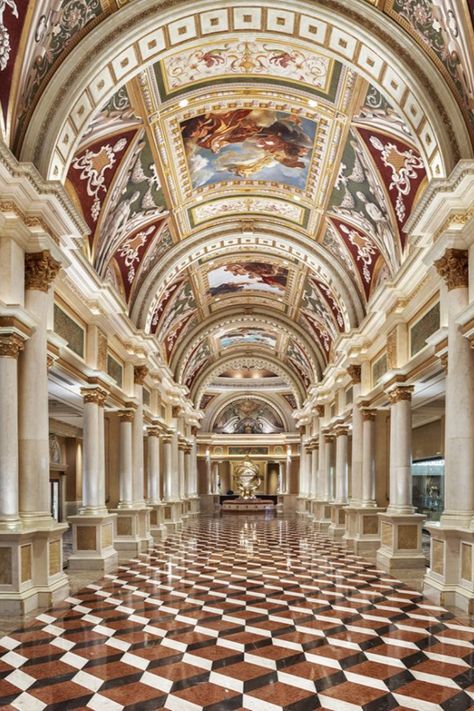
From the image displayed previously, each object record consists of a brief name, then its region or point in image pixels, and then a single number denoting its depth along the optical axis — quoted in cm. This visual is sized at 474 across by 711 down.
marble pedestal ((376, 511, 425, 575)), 1282
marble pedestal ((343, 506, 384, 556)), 1608
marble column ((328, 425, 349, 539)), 2095
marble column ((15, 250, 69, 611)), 906
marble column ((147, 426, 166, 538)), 2070
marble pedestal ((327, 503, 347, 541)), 2083
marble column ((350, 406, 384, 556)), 1612
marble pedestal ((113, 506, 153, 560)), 1613
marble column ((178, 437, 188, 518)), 2949
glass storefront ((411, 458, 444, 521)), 2181
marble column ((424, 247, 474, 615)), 902
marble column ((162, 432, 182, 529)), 2423
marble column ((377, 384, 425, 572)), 1289
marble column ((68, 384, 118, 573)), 1297
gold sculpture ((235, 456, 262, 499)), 4137
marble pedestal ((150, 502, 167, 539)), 2041
